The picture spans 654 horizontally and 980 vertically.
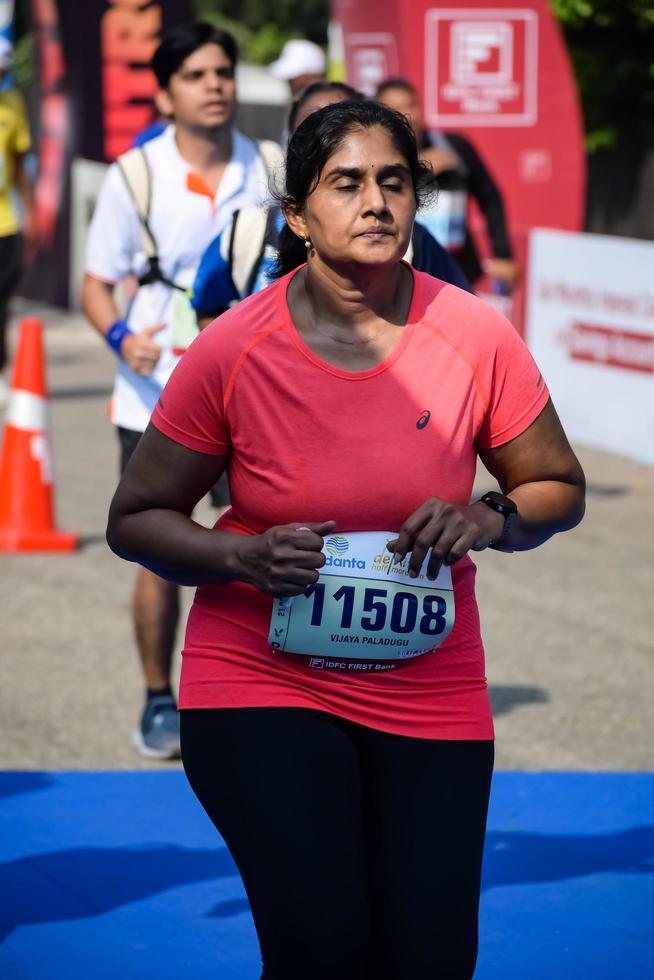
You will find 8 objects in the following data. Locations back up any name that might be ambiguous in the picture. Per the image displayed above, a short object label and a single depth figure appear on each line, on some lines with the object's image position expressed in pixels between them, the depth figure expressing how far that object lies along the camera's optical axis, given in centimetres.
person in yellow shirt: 2221
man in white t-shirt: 1032
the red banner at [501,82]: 3008
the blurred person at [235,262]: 893
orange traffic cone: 1612
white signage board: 2155
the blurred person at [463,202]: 1601
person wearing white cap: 1756
